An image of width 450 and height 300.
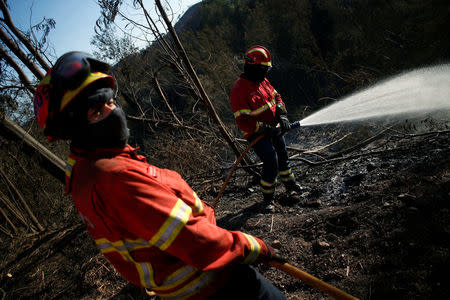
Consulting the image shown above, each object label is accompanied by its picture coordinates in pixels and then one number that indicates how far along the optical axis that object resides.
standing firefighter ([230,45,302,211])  3.94
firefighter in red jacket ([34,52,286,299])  1.10
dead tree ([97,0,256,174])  4.62
